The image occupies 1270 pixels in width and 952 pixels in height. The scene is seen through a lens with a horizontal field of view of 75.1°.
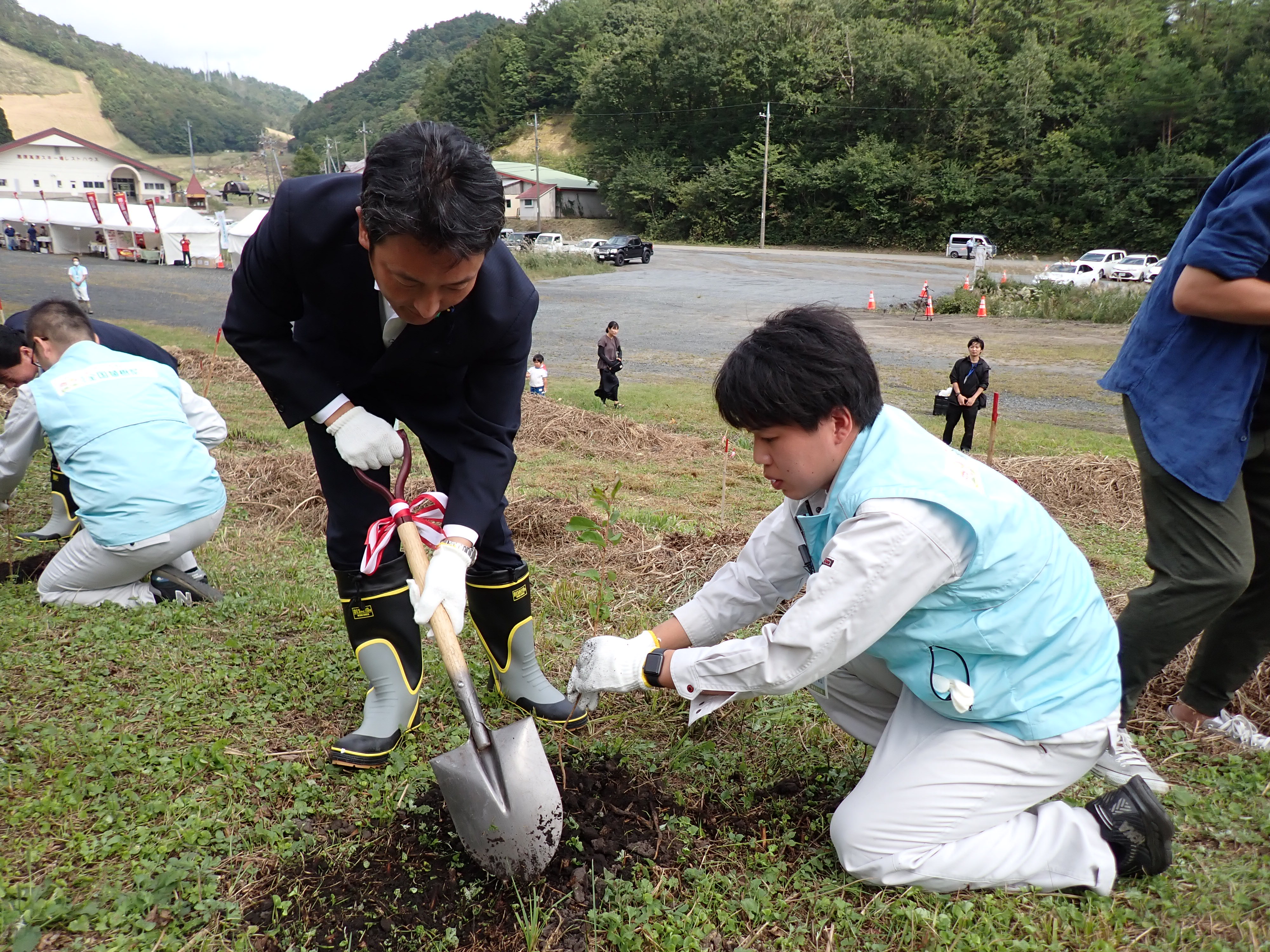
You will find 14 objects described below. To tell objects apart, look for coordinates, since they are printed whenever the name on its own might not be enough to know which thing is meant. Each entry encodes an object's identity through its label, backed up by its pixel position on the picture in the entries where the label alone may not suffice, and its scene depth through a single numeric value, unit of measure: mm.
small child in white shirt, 10586
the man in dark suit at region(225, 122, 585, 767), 2168
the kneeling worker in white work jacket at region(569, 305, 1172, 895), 1788
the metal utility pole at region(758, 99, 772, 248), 43812
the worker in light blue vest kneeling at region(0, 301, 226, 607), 3484
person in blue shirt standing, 2121
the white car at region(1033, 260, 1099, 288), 24609
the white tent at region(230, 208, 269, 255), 29434
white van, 36625
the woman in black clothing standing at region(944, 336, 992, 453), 8578
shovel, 1983
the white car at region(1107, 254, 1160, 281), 27844
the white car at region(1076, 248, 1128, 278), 30500
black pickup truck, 33438
